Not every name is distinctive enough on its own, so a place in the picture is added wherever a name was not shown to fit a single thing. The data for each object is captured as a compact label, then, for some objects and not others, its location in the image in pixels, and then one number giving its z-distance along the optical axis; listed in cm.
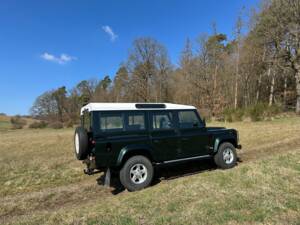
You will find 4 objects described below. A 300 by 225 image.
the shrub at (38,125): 3822
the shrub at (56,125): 3662
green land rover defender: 499
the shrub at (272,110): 1916
